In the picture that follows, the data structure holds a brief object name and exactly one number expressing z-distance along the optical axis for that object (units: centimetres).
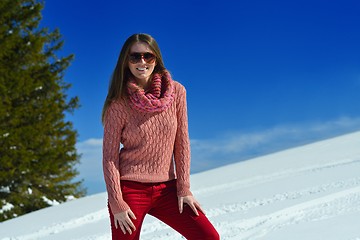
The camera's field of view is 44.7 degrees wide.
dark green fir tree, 1216
